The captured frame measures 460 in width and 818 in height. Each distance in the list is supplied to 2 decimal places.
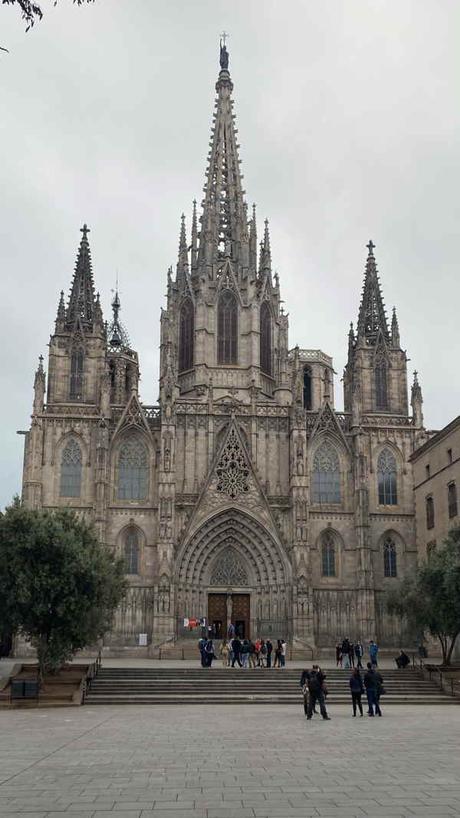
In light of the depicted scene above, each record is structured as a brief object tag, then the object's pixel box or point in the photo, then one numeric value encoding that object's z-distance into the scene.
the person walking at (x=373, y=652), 39.91
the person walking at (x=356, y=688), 26.58
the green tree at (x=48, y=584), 33.81
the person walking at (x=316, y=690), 25.30
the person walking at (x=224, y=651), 47.06
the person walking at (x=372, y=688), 26.41
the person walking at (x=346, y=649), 41.56
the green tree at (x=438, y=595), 37.81
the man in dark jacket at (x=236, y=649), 42.46
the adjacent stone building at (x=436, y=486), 50.34
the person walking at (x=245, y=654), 42.86
